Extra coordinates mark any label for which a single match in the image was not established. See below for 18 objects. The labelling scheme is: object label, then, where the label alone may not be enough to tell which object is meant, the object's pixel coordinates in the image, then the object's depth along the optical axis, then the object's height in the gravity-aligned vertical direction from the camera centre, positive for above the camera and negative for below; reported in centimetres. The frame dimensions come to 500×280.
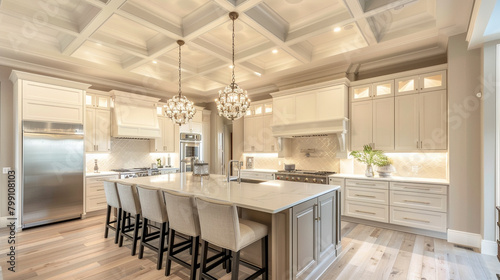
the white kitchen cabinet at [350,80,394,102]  420 +97
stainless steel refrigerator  393 -56
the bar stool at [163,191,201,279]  228 -78
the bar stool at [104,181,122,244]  334 -87
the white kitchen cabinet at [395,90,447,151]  370 +33
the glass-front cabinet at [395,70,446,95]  372 +99
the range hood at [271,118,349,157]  455 +25
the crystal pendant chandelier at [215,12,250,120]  303 +52
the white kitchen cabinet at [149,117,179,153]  607 +6
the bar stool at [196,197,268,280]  193 -81
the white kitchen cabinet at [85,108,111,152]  490 +25
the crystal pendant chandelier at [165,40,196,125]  368 +52
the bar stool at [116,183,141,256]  300 -84
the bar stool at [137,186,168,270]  264 -81
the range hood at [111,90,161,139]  520 +59
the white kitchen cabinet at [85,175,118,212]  462 -108
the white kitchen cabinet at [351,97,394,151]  418 +33
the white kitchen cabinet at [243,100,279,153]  589 +30
